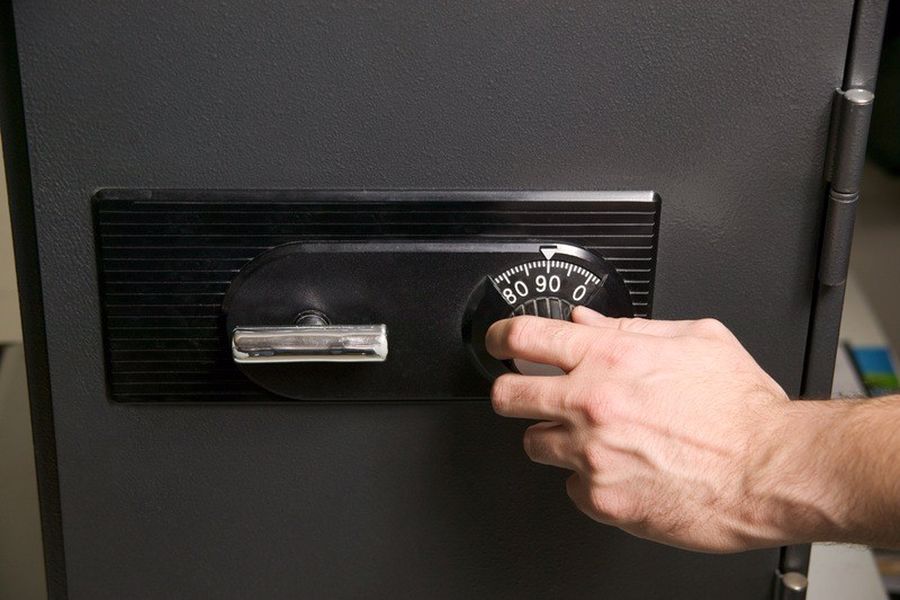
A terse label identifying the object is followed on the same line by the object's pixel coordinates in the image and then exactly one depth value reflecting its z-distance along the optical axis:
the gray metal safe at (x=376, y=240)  0.60
